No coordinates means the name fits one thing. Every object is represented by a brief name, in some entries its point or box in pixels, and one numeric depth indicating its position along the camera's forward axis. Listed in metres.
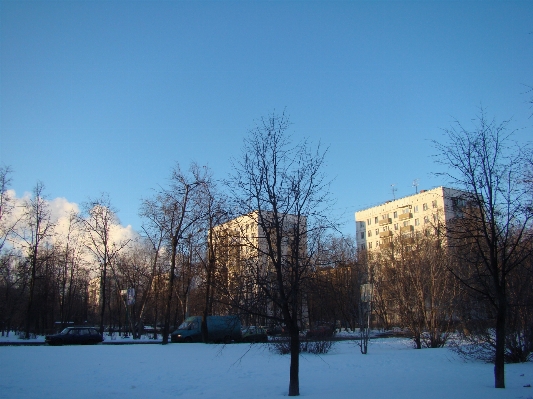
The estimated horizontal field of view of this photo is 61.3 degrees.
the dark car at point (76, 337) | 30.48
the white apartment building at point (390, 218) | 82.50
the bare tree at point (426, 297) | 25.75
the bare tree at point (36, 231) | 38.84
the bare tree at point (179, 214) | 30.55
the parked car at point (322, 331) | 21.51
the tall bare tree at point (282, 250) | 11.86
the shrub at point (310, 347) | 21.75
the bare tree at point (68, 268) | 46.39
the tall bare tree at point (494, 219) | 11.98
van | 31.91
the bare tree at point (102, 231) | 40.41
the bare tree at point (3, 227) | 32.41
